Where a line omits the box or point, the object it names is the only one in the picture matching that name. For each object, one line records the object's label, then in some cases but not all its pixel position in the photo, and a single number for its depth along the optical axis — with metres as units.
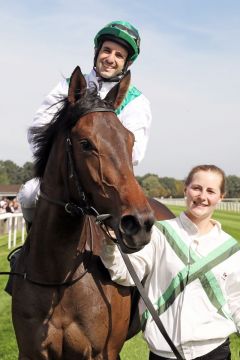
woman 3.05
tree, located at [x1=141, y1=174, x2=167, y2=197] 103.35
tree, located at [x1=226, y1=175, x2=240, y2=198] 85.09
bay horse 2.90
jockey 3.95
